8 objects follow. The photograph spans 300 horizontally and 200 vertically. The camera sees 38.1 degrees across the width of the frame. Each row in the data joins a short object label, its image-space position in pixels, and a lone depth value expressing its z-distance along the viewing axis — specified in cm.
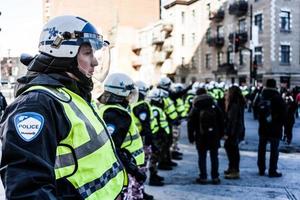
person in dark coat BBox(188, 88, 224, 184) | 768
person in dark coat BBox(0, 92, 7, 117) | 1031
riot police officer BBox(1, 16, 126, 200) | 174
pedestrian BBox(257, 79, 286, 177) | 816
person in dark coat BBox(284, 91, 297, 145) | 1241
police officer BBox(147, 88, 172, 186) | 760
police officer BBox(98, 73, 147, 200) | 377
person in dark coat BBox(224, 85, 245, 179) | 811
